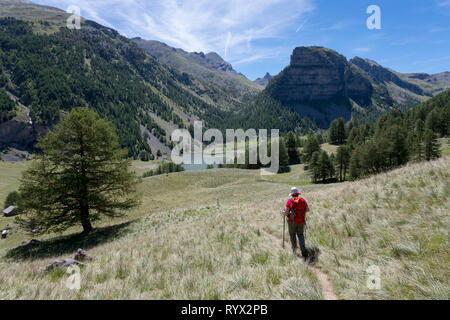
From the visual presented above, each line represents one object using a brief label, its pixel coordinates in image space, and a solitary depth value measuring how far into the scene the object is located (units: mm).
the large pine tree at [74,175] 16797
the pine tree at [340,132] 116000
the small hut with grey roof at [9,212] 54056
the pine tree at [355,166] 53131
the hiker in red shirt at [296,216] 7402
